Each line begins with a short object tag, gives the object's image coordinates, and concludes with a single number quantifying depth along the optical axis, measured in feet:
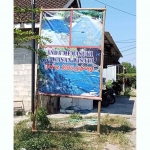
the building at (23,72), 28.08
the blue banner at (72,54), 18.30
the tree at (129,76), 91.27
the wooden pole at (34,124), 18.53
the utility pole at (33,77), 25.53
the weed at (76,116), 26.99
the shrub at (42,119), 20.69
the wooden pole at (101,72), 17.84
